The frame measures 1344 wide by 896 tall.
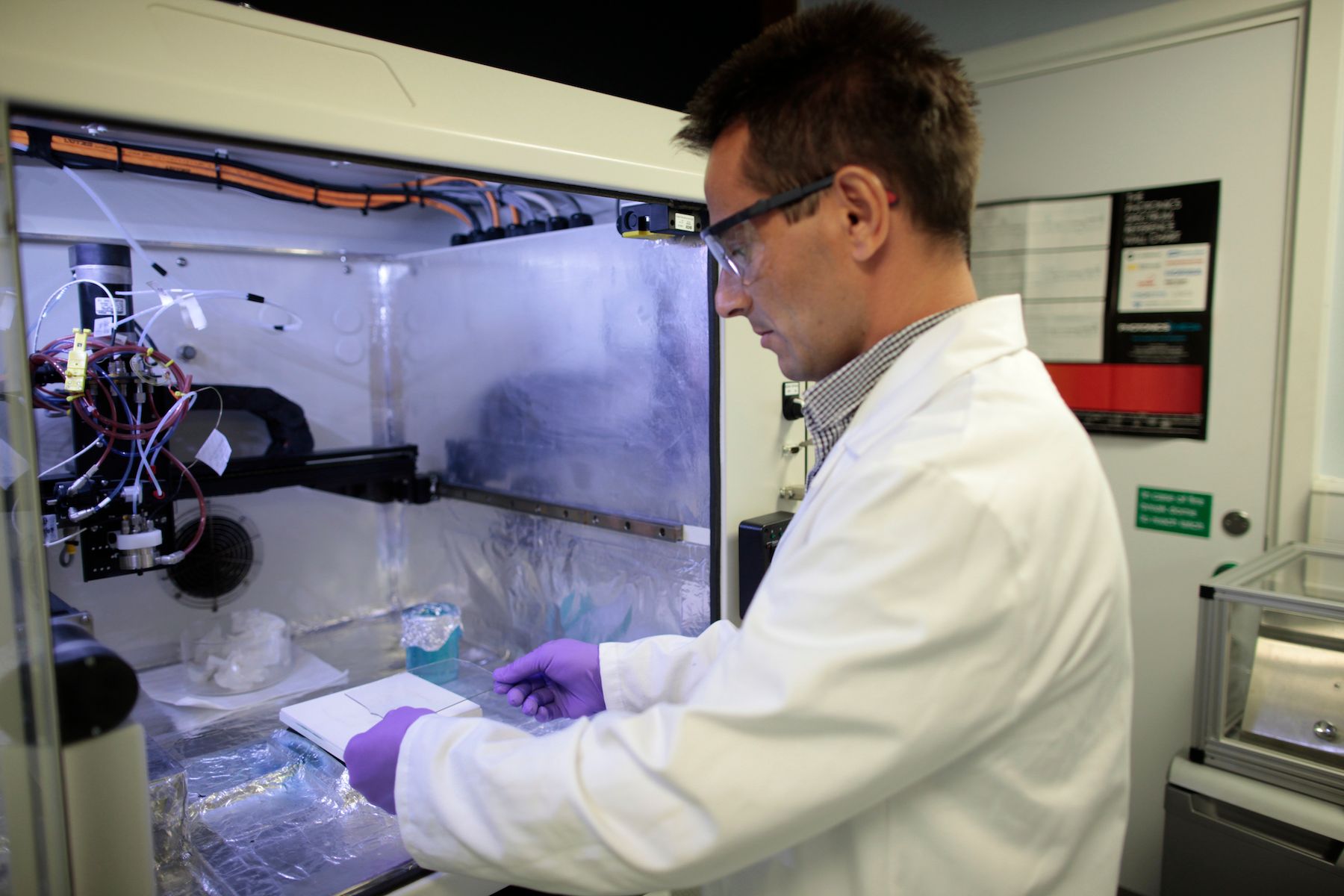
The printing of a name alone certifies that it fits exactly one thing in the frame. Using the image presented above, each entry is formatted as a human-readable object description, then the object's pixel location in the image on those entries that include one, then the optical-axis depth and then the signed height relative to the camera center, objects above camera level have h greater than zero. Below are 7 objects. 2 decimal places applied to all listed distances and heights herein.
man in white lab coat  0.60 -0.19
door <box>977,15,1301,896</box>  1.69 +0.33
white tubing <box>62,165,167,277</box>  1.15 +0.23
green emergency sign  1.83 -0.33
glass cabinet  1.30 -0.53
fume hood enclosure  1.09 -0.08
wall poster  1.79 +0.18
